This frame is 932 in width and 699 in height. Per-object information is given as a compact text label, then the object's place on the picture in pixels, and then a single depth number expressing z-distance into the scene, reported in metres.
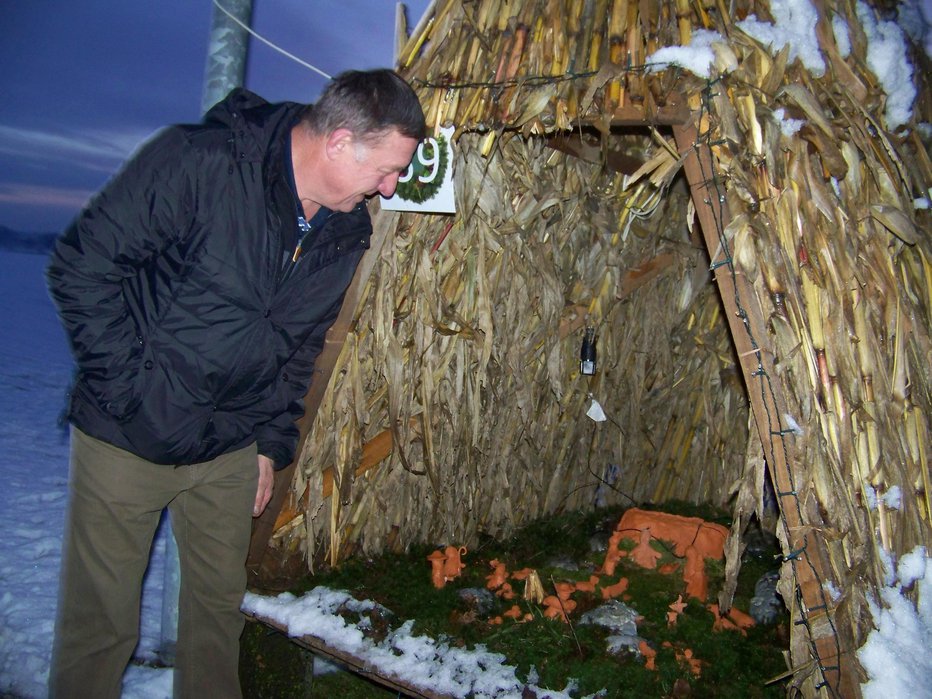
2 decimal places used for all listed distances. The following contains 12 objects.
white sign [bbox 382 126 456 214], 2.66
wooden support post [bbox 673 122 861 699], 1.96
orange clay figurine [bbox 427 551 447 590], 3.21
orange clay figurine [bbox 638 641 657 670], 2.58
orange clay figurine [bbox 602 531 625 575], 3.38
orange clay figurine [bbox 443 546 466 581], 3.29
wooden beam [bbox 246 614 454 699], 2.45
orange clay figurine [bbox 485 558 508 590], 3.23
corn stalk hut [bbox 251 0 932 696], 2.03
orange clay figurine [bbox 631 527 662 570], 3.42
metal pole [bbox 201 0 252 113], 2.65
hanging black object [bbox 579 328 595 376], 3.88
